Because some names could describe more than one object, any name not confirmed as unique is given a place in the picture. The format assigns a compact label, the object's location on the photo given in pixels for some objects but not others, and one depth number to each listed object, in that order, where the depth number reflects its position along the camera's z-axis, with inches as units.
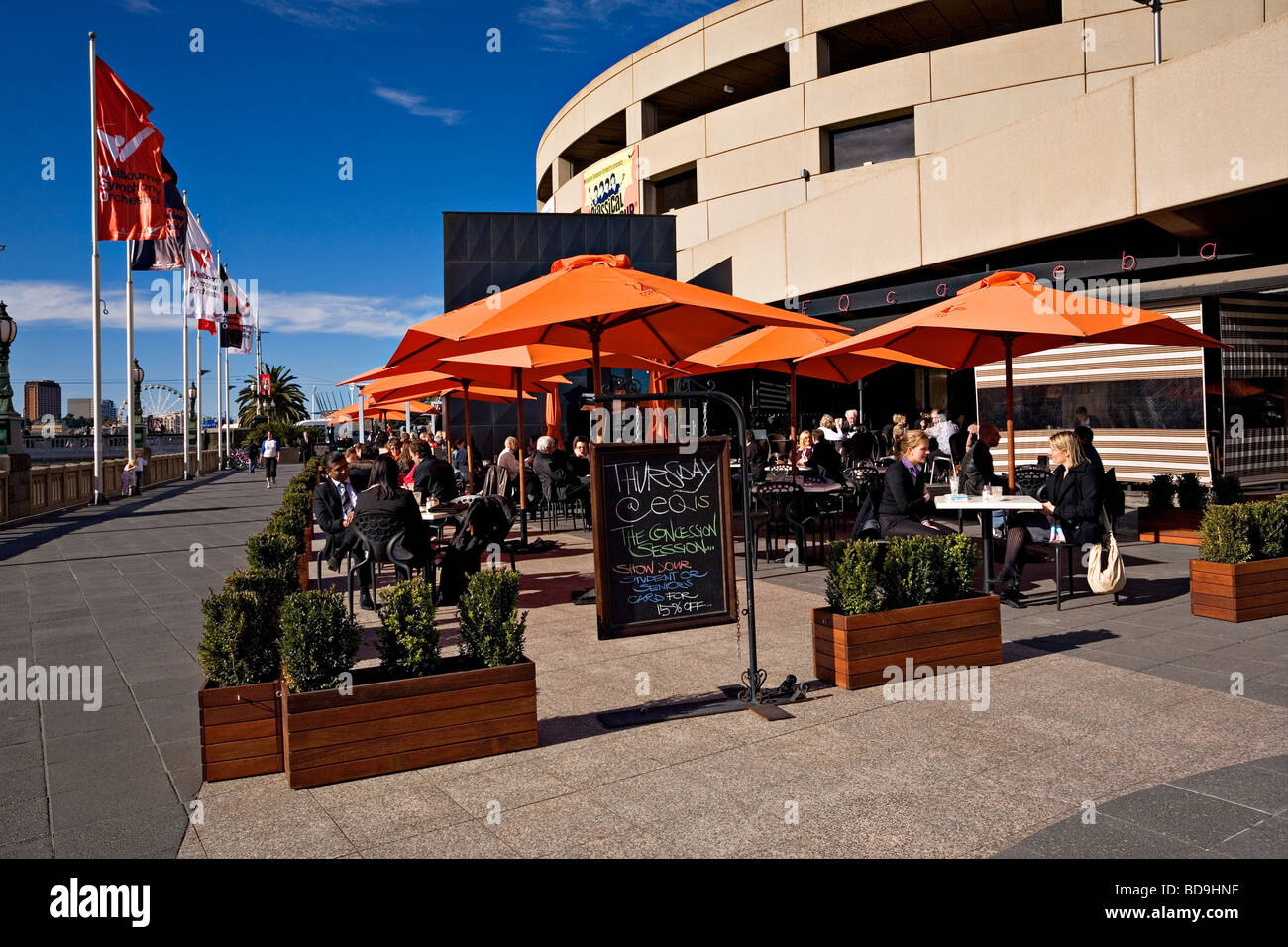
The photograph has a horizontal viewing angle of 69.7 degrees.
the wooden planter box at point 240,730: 175.0
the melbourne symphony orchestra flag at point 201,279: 1154.0
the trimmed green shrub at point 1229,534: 288.5
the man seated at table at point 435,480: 445.4
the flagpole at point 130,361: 1034.2
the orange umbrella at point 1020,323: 323.6
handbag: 303.6
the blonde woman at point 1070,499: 317.7
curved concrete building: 533.0
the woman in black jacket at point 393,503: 311.7
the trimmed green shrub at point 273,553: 265.3
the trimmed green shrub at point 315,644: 173.8
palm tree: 3233.3
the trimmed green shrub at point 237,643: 178.7
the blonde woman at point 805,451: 517.3
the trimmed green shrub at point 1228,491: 415.5
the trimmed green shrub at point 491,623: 188.2
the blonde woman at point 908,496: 318.0
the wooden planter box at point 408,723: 171.3
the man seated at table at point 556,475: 520.4
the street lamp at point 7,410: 751.1
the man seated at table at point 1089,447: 332.8
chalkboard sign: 211.5
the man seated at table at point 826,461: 484.1
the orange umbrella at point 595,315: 284.4
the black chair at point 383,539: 311.4
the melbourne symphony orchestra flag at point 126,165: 798.5
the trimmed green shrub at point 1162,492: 474.3
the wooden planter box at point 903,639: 224.4
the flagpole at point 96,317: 800.9
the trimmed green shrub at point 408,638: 184.5
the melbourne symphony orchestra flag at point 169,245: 856.3
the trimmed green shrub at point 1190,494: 464.4
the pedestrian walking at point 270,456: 1230.3
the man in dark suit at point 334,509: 352.6
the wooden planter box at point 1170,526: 457.3
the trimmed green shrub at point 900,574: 225.3
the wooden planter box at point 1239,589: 285.3
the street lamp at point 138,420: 1207.6
